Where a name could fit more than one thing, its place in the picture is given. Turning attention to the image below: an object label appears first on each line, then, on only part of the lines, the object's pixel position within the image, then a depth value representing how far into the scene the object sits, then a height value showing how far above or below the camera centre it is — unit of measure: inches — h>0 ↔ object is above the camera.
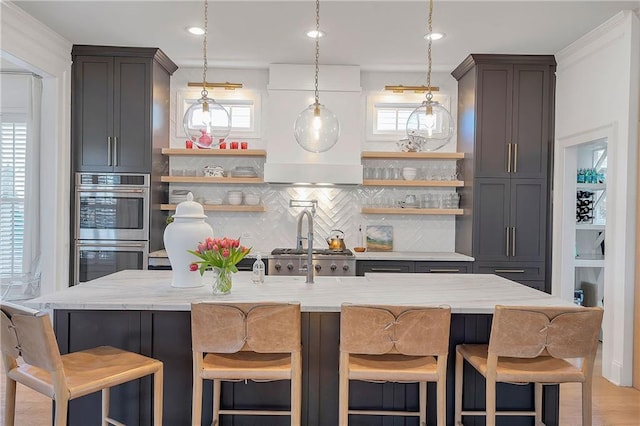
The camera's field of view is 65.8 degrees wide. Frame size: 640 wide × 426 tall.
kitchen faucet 114.8 -9.7
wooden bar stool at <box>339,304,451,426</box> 83.6 -21.7
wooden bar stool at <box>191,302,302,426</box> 83.7 -21.8
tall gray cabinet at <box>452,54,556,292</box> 192.5 +18.4
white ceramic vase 104.3 -6.3
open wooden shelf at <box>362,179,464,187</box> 201.9 +12.5
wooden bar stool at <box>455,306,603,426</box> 84.0 -21.9
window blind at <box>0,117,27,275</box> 205.8 +5.0
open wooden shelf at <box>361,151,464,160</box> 203.9 +24.1
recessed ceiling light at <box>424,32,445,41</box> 169.0 +61.3
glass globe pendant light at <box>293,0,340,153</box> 112.9 +19.0
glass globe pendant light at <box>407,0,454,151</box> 109.3 +20.0
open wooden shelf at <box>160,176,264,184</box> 201.6 +12.2
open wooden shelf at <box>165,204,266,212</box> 203.2 +0.8
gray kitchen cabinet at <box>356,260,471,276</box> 190.7 -20.7
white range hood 202.4 +43.1
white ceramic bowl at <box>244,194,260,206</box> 209.8 +4.6
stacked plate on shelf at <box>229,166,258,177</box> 205.5 +16.1
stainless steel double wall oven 186.4 -7.7
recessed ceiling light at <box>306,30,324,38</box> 168.4 +61.1
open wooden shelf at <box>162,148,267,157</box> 201.8 +23.7
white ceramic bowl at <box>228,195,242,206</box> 207.8 +4.1
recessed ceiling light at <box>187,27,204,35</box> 167.8 +61.3
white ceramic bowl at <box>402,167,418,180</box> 207.4 +16.8
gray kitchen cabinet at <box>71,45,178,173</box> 187.6 +37.6
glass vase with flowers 99.3 -9.8
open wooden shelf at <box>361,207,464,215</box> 203.0 +0.9
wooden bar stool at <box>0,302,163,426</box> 75.4 -27.1
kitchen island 98.7 -28.3
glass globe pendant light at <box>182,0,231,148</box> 112.5 +20.3
